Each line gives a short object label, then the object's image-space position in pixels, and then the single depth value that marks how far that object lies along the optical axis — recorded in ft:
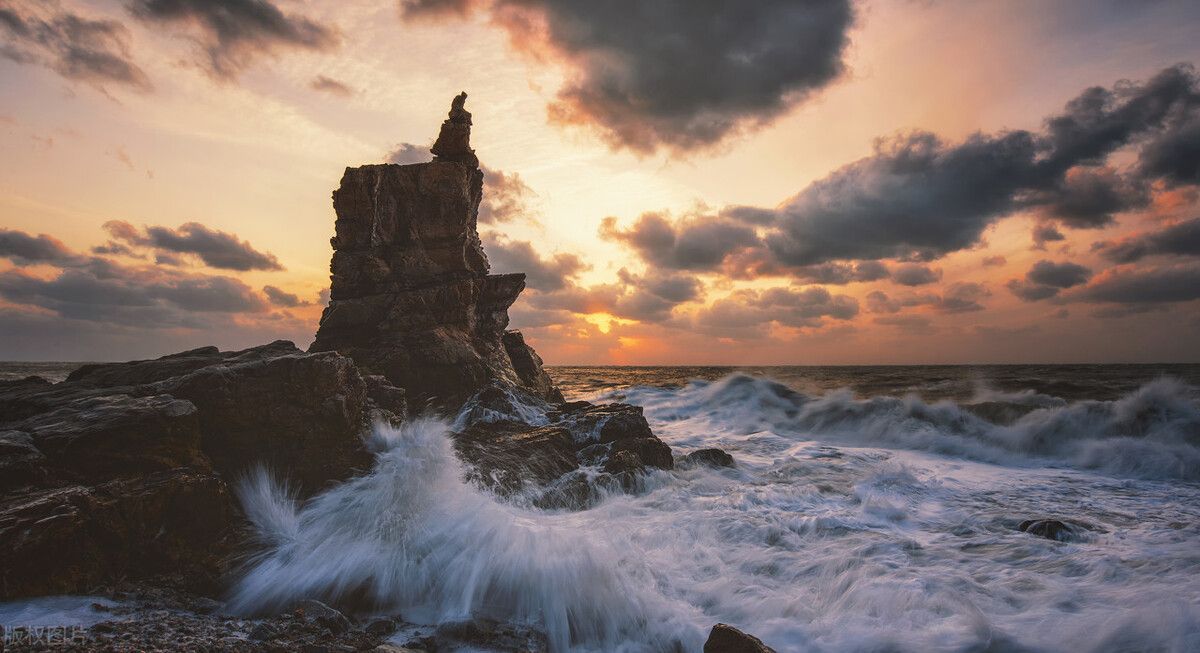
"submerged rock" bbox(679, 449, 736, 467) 43.93
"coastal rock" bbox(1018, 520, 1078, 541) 27.02
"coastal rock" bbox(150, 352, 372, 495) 25.03
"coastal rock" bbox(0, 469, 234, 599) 15.79
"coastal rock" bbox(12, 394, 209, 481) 19.81
